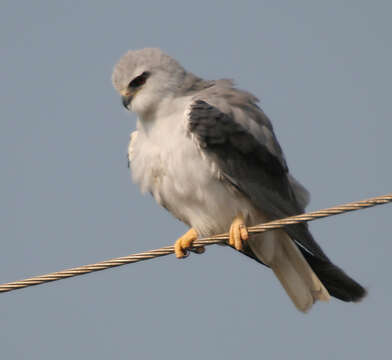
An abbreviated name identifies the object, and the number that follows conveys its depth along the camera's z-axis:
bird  10.41
